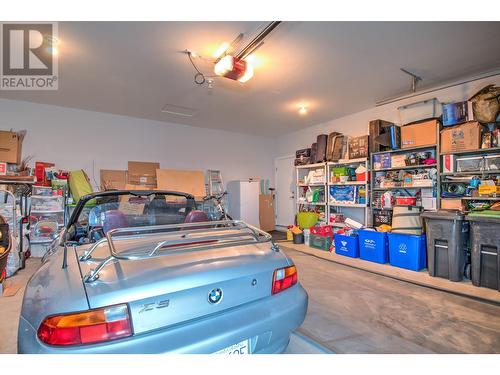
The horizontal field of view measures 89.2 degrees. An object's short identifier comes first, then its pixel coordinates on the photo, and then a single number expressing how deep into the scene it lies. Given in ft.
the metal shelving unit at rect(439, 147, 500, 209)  11.05
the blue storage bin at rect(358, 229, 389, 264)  13.05
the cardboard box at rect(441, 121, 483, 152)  11.31
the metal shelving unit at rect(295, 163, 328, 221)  18.61
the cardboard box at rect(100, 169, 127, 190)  17.43
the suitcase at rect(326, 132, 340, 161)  18.08
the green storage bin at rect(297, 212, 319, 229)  18.49
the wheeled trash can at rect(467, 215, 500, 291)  9.33
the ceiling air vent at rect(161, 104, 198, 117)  16.53
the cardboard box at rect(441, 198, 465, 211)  12.03
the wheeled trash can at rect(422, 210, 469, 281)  10.33
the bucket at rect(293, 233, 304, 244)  18.13
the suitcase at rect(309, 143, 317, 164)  19.69
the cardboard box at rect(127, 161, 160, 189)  18.30
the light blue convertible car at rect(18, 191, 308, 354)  3.01
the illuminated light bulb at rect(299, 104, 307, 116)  16.60
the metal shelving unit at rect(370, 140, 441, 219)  12.82
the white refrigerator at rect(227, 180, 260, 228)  21.77
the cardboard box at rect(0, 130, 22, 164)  13.71
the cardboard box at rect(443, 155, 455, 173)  12.26
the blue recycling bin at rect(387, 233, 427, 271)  11.75
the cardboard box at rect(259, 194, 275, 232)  23.59
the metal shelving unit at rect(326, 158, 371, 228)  15.89
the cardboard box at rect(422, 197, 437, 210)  13.06
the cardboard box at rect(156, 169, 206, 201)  18.90
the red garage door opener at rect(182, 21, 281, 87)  9.16
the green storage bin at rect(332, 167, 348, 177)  17.28
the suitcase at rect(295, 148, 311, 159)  20.42
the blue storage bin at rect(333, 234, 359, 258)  14.38
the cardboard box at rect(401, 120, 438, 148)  12.87
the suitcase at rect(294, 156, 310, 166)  20.22
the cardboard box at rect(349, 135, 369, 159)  15.87
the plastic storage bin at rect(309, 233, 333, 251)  16.16
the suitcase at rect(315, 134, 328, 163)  18.74
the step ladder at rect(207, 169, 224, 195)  21.67
